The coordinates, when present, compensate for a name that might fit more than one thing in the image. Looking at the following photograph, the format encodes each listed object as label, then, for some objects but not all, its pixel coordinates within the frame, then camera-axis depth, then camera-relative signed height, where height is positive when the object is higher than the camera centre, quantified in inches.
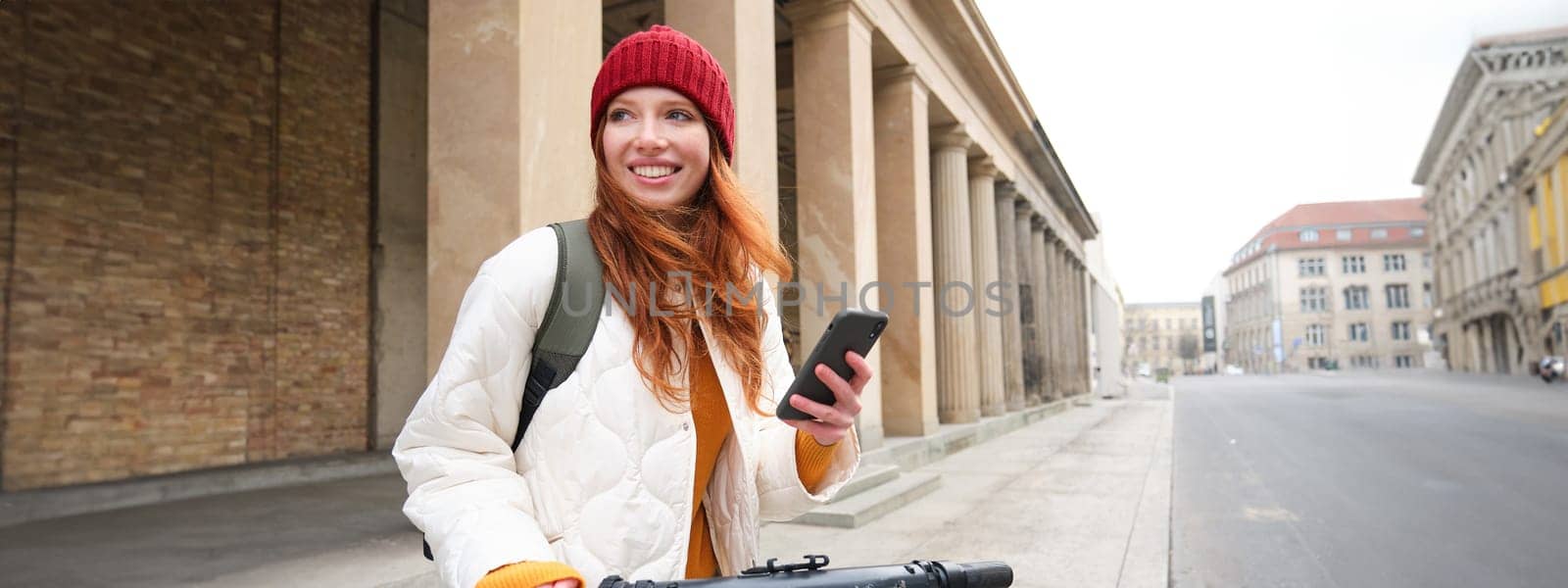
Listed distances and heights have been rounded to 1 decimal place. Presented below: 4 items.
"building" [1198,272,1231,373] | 4705.2 +175.4
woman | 53.3 -3.3
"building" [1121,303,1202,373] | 5270.7 +85.8
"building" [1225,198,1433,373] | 3486.7 +234.7
